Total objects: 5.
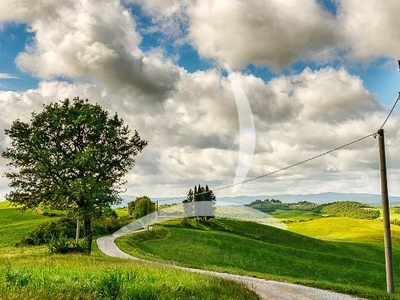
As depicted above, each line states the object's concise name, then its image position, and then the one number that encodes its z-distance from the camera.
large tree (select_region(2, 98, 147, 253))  43.25
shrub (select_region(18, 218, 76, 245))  66.06
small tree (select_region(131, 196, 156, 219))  99.75
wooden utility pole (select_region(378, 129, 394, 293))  23.45
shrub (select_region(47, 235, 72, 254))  32.24
